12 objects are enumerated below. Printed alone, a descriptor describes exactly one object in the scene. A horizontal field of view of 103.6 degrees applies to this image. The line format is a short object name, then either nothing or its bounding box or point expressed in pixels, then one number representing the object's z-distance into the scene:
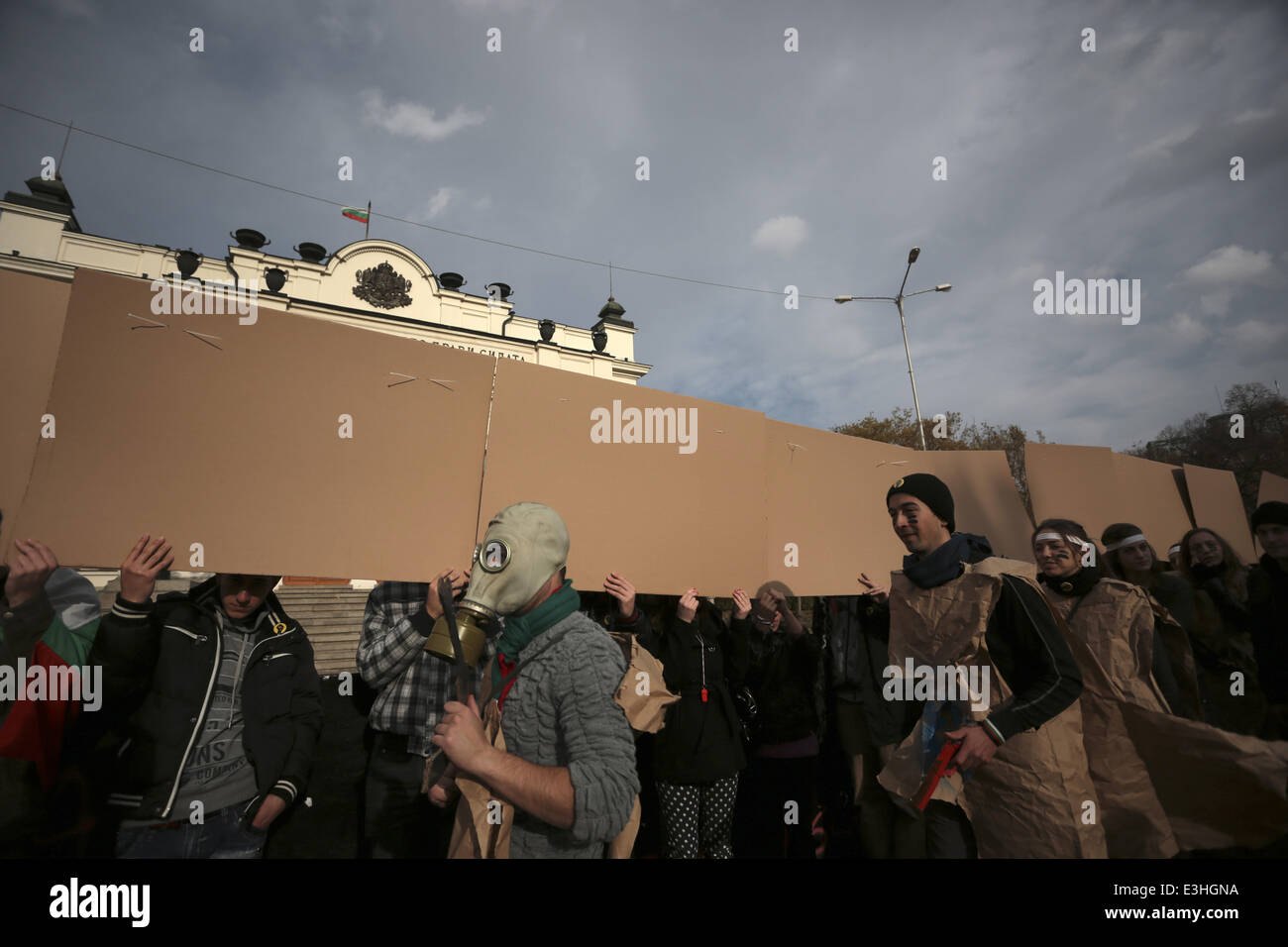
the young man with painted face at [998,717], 2.26
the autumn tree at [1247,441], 13.17
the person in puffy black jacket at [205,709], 2.05
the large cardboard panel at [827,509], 3.39
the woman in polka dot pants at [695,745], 3.19
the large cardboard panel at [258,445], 1.87
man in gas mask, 1.39
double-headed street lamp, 15.37
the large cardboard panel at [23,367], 1.78
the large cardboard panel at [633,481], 2.59
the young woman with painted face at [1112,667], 2.53
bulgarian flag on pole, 25.25
